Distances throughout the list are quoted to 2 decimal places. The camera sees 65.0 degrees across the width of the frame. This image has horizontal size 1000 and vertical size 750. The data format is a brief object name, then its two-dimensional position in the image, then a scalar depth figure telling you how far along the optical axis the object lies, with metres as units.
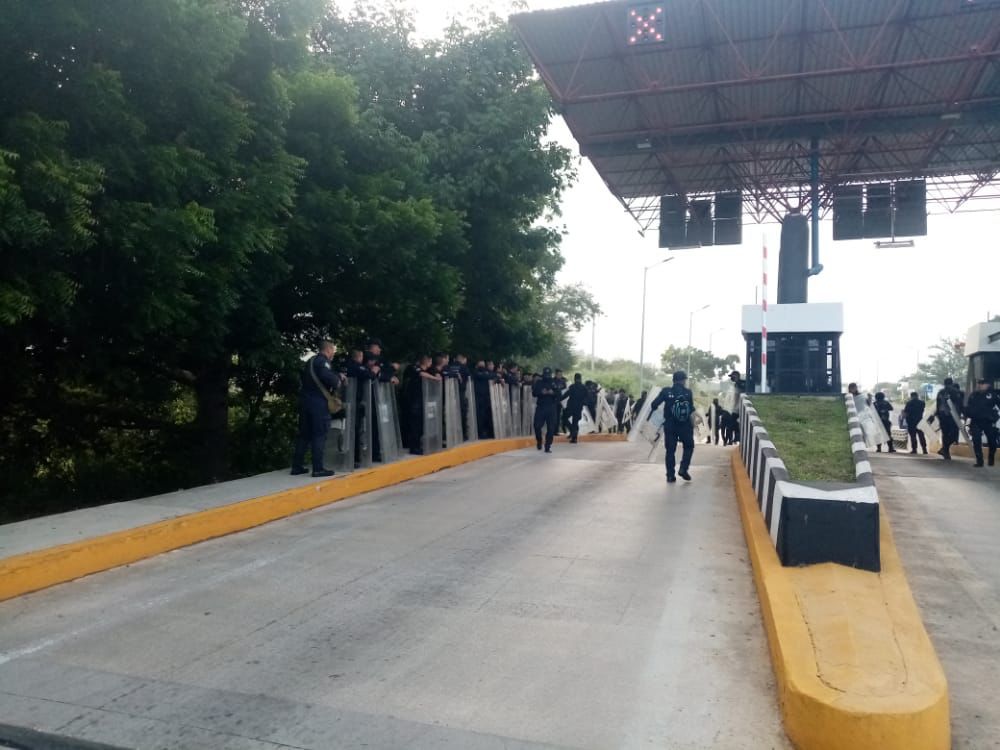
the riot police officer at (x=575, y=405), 17.78
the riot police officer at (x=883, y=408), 19.56
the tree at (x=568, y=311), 57.81
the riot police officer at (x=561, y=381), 18.44
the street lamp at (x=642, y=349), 39.55
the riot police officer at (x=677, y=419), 10.68
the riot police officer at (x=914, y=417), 18.94
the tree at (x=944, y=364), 67.74
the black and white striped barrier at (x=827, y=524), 5.20
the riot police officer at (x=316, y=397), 8.86
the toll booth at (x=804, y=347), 16.33
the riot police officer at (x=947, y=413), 15.96
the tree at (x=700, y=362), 85.09
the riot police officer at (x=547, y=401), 14.48
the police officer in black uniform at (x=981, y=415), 13.73
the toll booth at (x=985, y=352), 17.96
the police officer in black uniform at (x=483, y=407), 15.30
